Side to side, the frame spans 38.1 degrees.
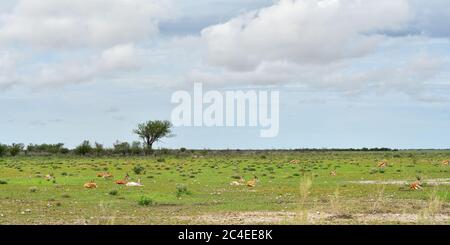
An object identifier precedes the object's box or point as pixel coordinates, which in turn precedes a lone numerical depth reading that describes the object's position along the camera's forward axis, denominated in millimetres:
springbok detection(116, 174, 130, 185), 35156
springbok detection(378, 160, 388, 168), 57375
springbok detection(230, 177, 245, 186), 34544
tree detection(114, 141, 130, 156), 113250
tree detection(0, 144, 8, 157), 107381
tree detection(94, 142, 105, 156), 111800
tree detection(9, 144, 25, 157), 112138
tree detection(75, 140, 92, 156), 110869
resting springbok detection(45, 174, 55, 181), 40500
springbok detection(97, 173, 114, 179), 42469
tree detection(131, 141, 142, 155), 112500
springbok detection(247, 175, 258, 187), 33312
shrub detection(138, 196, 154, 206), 24375
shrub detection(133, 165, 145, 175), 47875
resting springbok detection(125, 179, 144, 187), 34000
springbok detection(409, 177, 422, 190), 29852
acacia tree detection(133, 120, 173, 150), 126750
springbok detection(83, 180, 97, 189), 32906
